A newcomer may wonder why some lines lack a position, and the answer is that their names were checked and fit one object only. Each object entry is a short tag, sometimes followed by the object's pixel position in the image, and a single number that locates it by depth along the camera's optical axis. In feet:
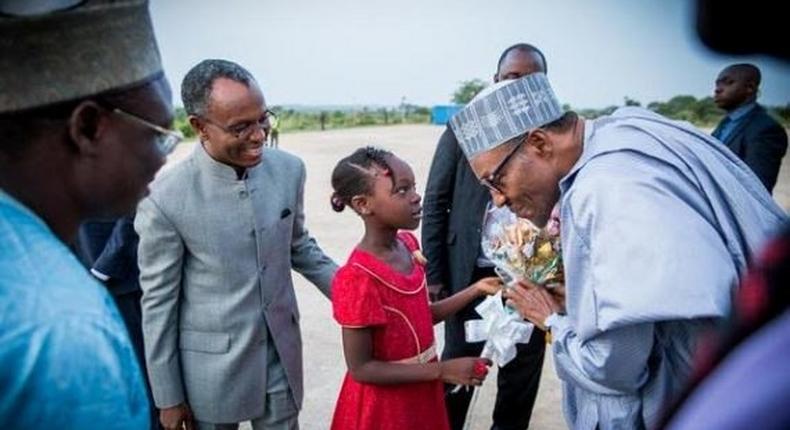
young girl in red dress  8.03
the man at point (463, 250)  12.25
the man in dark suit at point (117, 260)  9.69
